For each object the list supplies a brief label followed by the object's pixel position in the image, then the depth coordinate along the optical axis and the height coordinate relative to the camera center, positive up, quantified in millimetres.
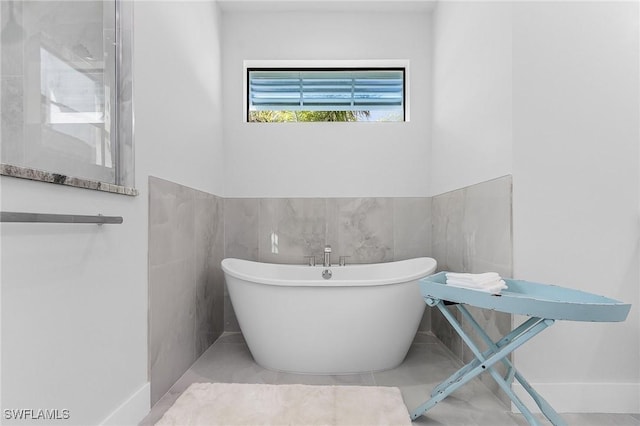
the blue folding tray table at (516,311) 1335 -374
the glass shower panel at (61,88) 1102 +424
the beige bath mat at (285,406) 1703 -946
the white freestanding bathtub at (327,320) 2135 -630
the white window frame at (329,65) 3223 +1281
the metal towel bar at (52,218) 973 -19
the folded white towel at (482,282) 1585 -305
